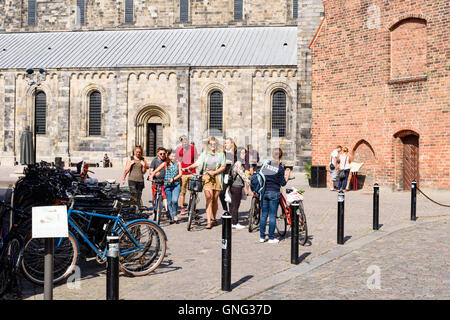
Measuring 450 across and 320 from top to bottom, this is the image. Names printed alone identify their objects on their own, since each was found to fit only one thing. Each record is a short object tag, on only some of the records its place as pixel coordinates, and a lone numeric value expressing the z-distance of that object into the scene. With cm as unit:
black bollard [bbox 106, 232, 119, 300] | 498
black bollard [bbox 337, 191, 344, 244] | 895
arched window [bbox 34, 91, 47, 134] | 3569
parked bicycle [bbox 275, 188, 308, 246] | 892
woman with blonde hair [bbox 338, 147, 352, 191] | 1869
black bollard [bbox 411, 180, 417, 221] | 1169
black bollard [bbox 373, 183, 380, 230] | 1041
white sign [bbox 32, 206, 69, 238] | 488
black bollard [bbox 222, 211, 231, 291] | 598
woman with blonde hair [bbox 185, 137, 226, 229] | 1057
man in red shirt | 1260
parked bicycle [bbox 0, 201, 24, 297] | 553
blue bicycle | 620
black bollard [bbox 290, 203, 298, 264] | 743
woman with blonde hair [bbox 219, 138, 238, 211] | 1049
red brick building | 1706
